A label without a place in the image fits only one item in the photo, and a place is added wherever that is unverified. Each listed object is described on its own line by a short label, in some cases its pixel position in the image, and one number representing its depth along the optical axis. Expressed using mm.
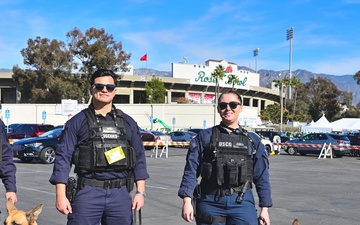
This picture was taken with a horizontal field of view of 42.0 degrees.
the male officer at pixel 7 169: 4539
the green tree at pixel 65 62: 60844
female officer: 4066
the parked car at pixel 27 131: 26750
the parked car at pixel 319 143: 28531
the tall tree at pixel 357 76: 78562
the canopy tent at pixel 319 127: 47775
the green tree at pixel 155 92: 69538
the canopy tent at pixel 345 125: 44000
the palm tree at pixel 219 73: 72375
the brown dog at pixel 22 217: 3979
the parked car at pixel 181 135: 35156
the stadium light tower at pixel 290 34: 95062
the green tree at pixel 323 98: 98938
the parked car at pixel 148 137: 30547
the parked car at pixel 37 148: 18594
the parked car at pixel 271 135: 37656
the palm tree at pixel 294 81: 75550
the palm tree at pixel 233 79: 78812
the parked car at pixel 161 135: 33000
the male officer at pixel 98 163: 3982
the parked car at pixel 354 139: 30062
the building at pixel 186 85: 75688
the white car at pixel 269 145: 30111
